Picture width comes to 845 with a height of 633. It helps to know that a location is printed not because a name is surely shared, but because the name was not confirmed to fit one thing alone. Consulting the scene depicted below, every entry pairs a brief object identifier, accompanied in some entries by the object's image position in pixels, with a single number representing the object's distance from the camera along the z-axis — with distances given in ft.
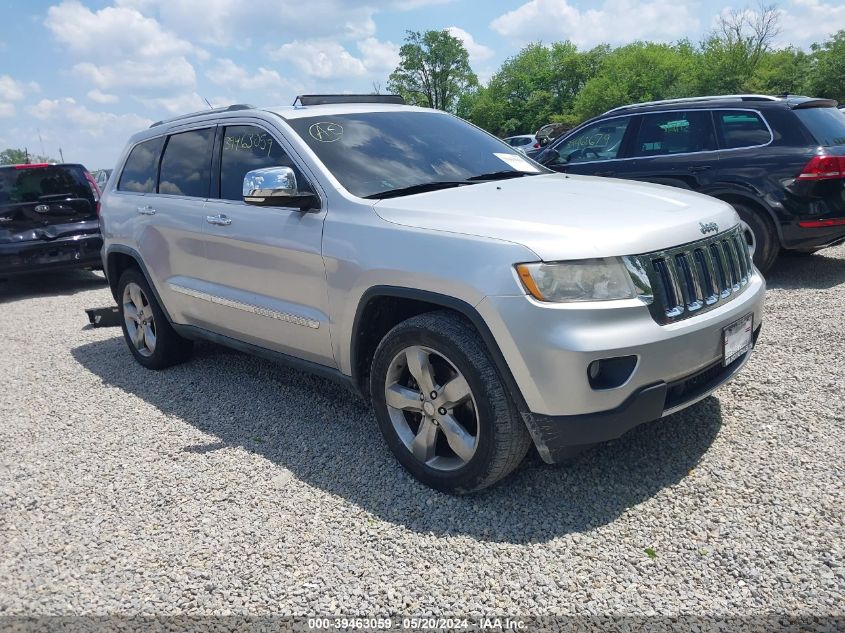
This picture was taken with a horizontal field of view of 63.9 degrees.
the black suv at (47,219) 29.45
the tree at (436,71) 263.49
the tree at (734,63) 152.87
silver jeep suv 8.72
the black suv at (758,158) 20.21
